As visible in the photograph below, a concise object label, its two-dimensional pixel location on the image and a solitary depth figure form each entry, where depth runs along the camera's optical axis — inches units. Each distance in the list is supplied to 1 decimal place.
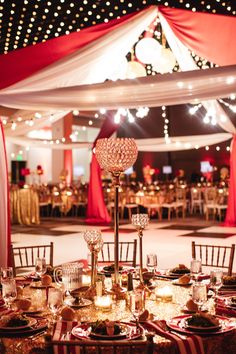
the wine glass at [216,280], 106.7
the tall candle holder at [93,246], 109.7
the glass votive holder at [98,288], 106.7
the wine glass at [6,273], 111.3
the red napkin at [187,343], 78.9
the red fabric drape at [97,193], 437.1
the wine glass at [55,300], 90.5
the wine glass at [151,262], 122.3
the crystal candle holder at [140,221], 113.7
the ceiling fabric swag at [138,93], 177.5
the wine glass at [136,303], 87.7
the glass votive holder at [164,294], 107.0
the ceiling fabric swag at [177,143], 466.0
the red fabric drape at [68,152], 715.4
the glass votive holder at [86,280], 120.8
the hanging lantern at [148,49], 218.1
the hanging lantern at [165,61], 232.5
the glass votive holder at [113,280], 114.6
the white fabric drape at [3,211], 203.6
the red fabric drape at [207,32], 205.5
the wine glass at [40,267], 125.0
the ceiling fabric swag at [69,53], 202.7
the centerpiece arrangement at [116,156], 111.0
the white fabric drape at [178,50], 234.8
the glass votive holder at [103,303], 100.1
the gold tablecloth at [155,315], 81.1
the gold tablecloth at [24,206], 488.4
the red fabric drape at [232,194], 406.0
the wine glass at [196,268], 118.0
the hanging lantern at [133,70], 257.6
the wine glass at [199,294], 95.3
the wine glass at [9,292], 100.4
